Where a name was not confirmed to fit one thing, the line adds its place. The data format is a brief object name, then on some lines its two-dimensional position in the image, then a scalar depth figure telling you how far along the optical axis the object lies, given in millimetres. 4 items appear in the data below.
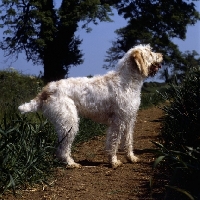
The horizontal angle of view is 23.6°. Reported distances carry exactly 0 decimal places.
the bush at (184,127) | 3611
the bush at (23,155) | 4613
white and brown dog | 6449
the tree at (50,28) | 26141
